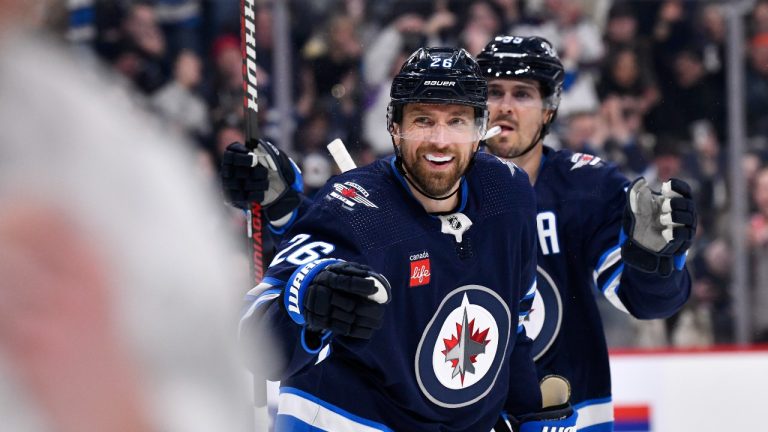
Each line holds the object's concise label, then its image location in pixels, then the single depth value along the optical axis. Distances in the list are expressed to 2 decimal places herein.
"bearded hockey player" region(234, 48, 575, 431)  5.21
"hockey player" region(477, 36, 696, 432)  6.65
